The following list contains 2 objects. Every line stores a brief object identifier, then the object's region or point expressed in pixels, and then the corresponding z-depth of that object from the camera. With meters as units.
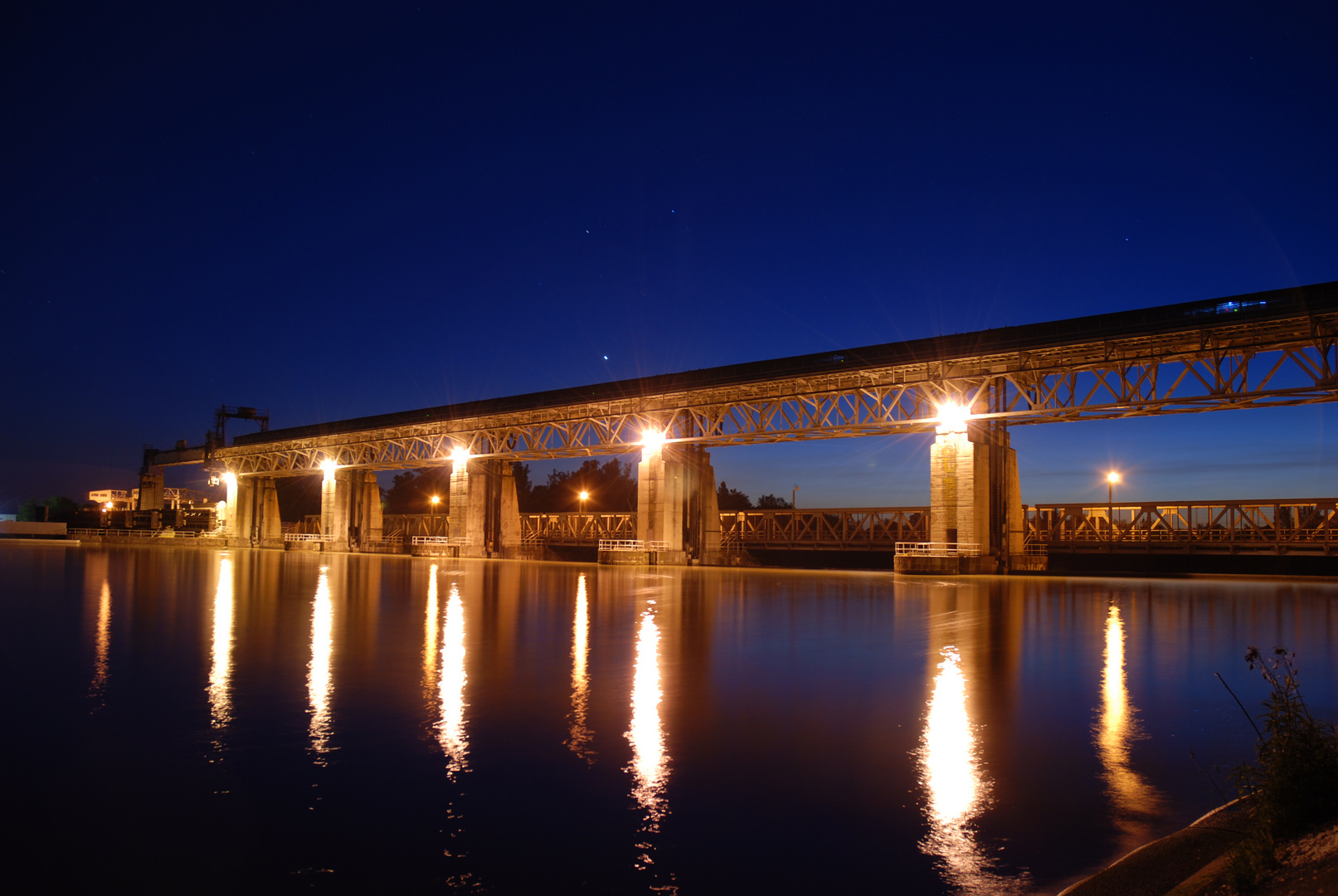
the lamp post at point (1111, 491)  46.43
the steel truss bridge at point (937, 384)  25.08
